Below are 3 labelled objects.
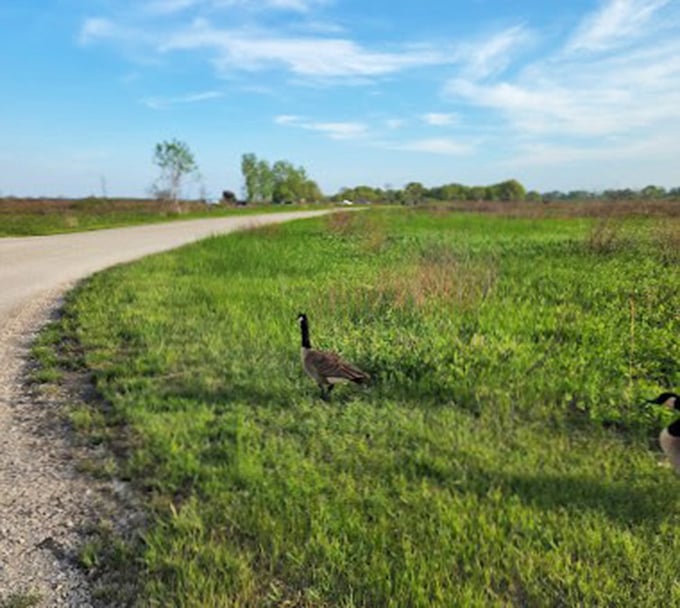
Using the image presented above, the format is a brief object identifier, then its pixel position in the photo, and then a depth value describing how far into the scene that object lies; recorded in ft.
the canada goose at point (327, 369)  14.71
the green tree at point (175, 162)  167.53
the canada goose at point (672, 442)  10.08
